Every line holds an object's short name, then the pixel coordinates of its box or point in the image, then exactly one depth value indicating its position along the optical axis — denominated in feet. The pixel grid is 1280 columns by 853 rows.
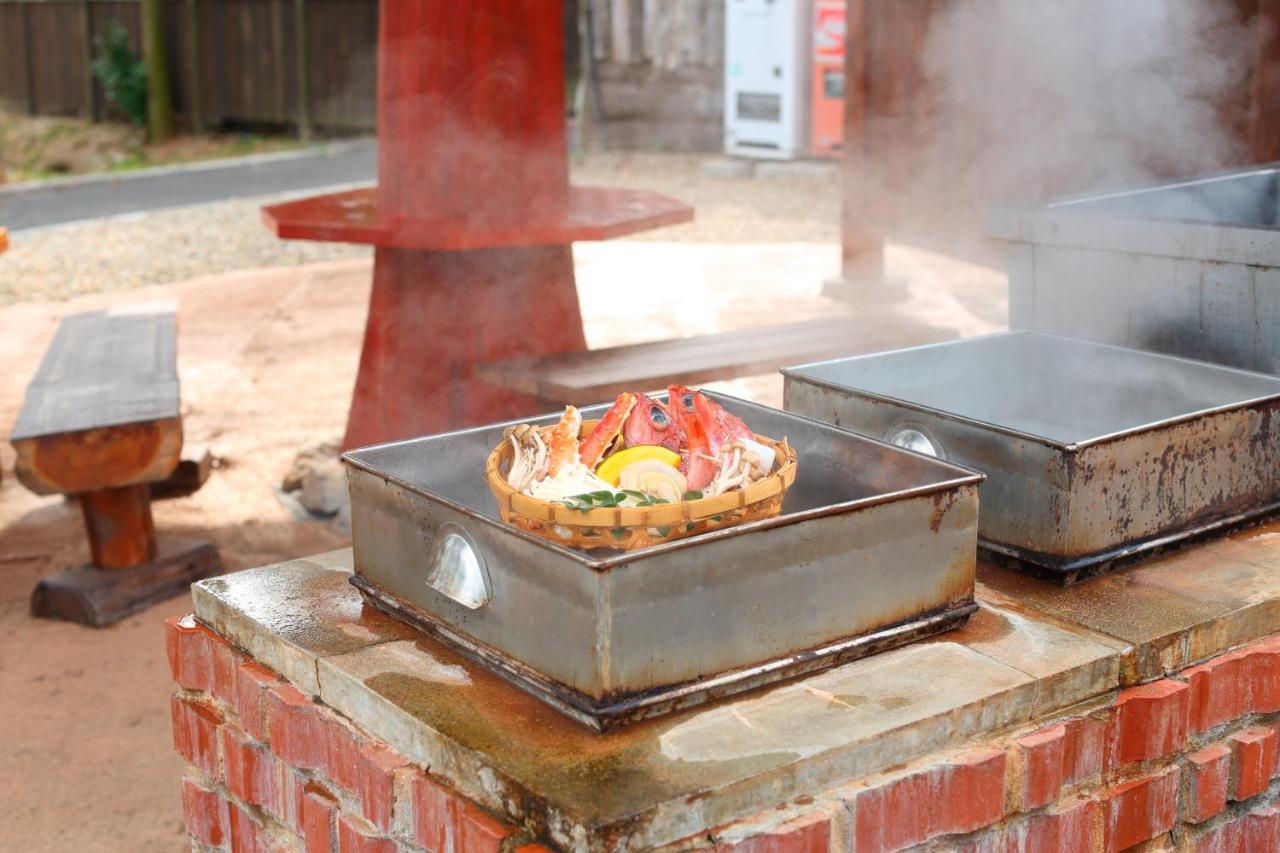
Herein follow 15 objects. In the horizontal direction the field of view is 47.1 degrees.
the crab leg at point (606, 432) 6.50
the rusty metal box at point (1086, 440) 6.83
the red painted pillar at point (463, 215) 13.97
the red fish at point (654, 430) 6.56
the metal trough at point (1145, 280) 8.45
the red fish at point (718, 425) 6.43
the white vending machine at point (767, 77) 43.52
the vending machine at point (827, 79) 42.73
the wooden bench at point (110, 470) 13.65
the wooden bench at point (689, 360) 13.06
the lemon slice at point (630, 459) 6.34
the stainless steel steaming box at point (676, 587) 5.46
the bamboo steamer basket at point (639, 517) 5.83
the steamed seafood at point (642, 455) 6.16
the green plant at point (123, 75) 61.93
